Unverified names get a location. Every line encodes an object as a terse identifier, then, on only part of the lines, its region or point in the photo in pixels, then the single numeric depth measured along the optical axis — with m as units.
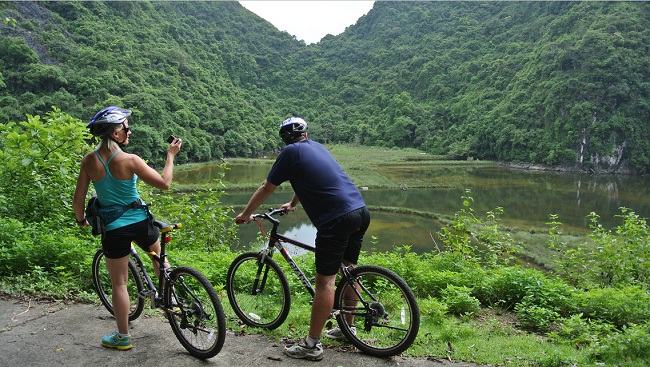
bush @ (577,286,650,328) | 4.62
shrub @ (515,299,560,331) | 4.52
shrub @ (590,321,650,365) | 3.34
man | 3.35
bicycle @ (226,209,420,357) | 3.45
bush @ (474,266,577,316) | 5.14
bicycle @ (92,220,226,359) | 3.36
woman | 3.32
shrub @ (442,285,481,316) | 4.91
